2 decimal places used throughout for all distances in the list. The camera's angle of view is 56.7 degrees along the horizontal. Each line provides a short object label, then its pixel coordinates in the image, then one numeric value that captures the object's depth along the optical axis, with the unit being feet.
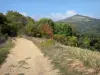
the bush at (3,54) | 22.38
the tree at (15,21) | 76.84
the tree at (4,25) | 70.95
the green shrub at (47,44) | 31.99
